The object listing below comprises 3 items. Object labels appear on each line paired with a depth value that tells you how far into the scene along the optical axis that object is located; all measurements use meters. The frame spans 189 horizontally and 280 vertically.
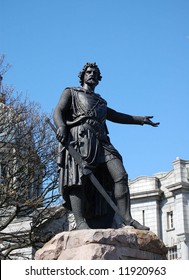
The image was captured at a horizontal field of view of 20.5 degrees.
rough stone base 6.22
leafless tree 20.45
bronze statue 7.25
